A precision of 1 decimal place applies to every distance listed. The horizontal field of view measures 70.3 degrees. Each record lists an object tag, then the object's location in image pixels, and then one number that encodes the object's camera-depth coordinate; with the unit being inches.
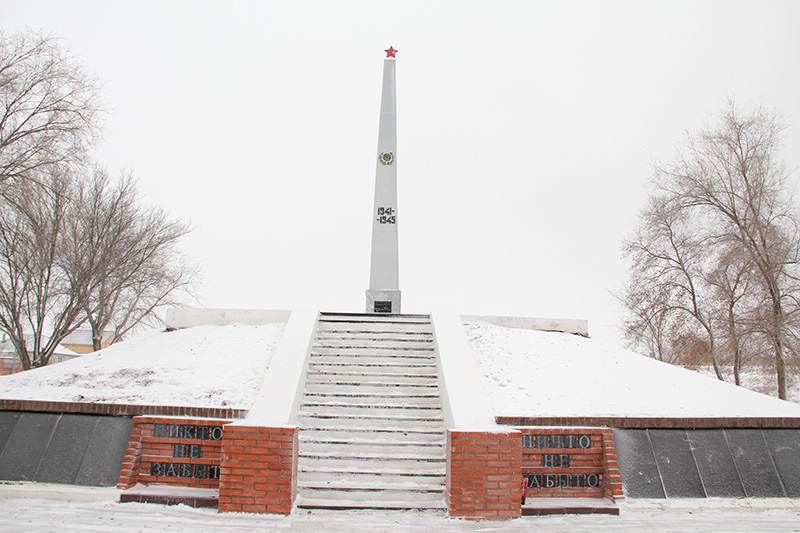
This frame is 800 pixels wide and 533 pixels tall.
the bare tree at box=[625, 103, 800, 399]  661.3
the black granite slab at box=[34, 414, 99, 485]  243.4
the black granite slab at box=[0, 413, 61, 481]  245.3
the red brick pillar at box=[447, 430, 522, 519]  227.6
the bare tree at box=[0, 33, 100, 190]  494.9
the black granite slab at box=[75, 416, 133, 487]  241.9
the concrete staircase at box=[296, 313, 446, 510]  244.5
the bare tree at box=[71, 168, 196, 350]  768.9
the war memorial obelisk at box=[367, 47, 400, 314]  537.3
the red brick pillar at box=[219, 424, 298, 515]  224.8
